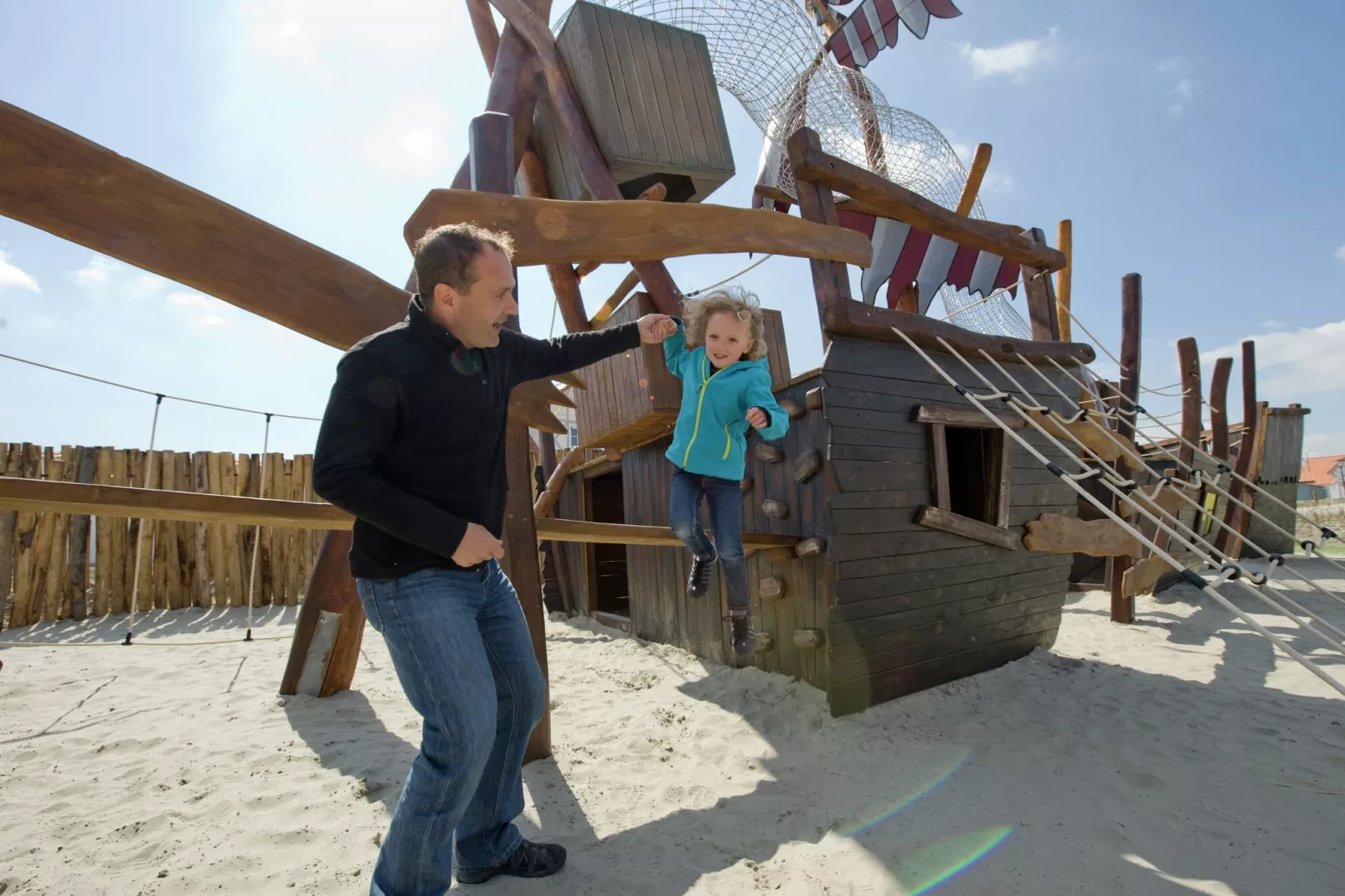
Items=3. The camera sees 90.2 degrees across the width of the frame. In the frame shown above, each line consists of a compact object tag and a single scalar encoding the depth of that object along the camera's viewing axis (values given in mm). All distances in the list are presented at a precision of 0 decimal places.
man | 1407
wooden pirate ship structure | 2697
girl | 3150
